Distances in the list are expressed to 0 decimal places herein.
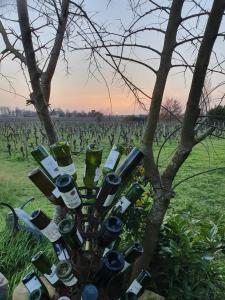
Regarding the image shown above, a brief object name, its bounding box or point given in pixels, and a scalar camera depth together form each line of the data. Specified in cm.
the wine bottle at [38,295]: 139
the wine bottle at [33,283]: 146
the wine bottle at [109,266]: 122
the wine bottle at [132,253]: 148
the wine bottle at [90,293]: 125
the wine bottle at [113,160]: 149
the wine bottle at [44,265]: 152
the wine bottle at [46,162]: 141
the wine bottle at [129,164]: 148
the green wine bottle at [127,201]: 151
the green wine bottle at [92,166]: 145
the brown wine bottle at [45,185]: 137
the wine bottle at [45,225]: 133
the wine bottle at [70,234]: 127
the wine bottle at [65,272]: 128
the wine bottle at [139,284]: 153
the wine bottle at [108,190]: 131
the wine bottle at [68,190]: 123
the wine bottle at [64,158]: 138
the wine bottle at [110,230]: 128
